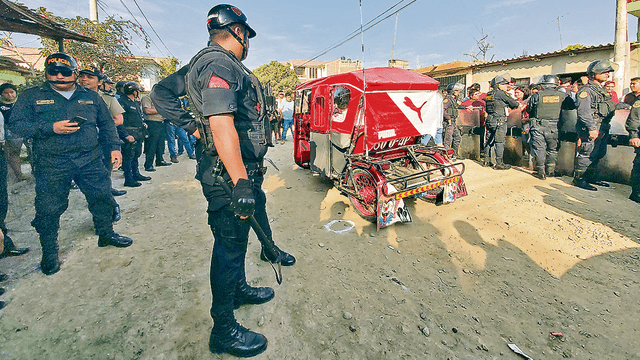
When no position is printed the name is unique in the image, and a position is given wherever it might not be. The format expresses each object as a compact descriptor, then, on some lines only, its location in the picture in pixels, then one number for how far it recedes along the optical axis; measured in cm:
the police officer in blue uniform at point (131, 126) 587
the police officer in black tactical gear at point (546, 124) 600
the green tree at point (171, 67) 2312
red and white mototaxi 423
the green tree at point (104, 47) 1057
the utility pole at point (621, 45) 862
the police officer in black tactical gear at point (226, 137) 162
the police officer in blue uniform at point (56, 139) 285
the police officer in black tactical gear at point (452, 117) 775
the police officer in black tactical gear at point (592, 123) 533
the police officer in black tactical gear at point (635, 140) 471
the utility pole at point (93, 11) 1141
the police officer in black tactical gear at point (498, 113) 701
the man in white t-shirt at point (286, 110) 1232
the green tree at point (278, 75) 3719
